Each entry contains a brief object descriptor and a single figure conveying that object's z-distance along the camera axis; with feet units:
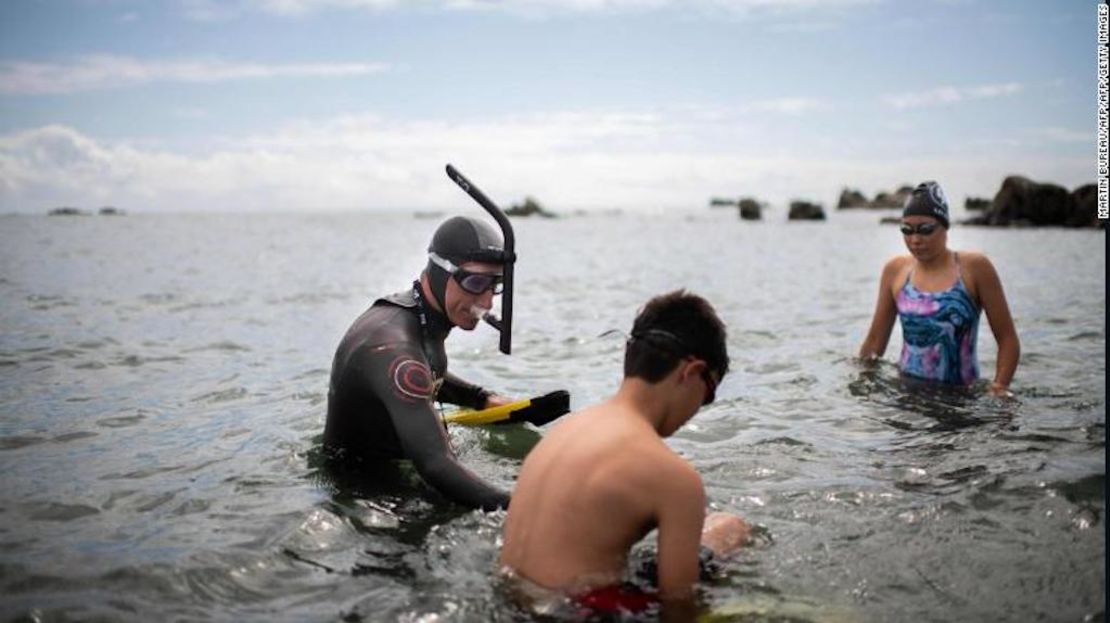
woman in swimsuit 27.40
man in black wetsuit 17.53
